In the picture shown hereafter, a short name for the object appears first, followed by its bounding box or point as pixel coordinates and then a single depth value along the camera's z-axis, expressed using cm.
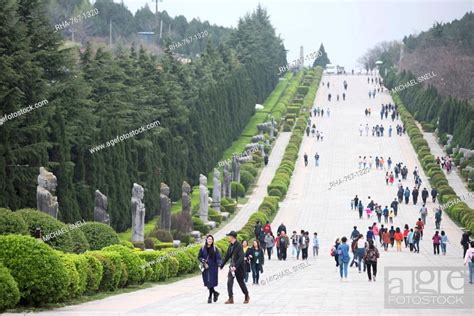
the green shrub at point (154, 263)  3369
